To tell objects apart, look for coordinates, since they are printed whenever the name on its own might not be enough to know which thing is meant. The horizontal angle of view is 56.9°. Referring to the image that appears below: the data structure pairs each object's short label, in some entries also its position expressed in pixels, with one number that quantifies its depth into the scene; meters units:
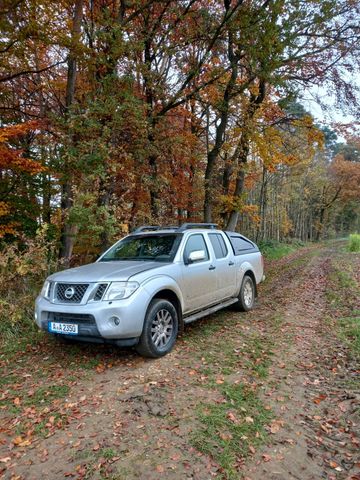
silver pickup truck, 4.22
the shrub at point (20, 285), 5.89
